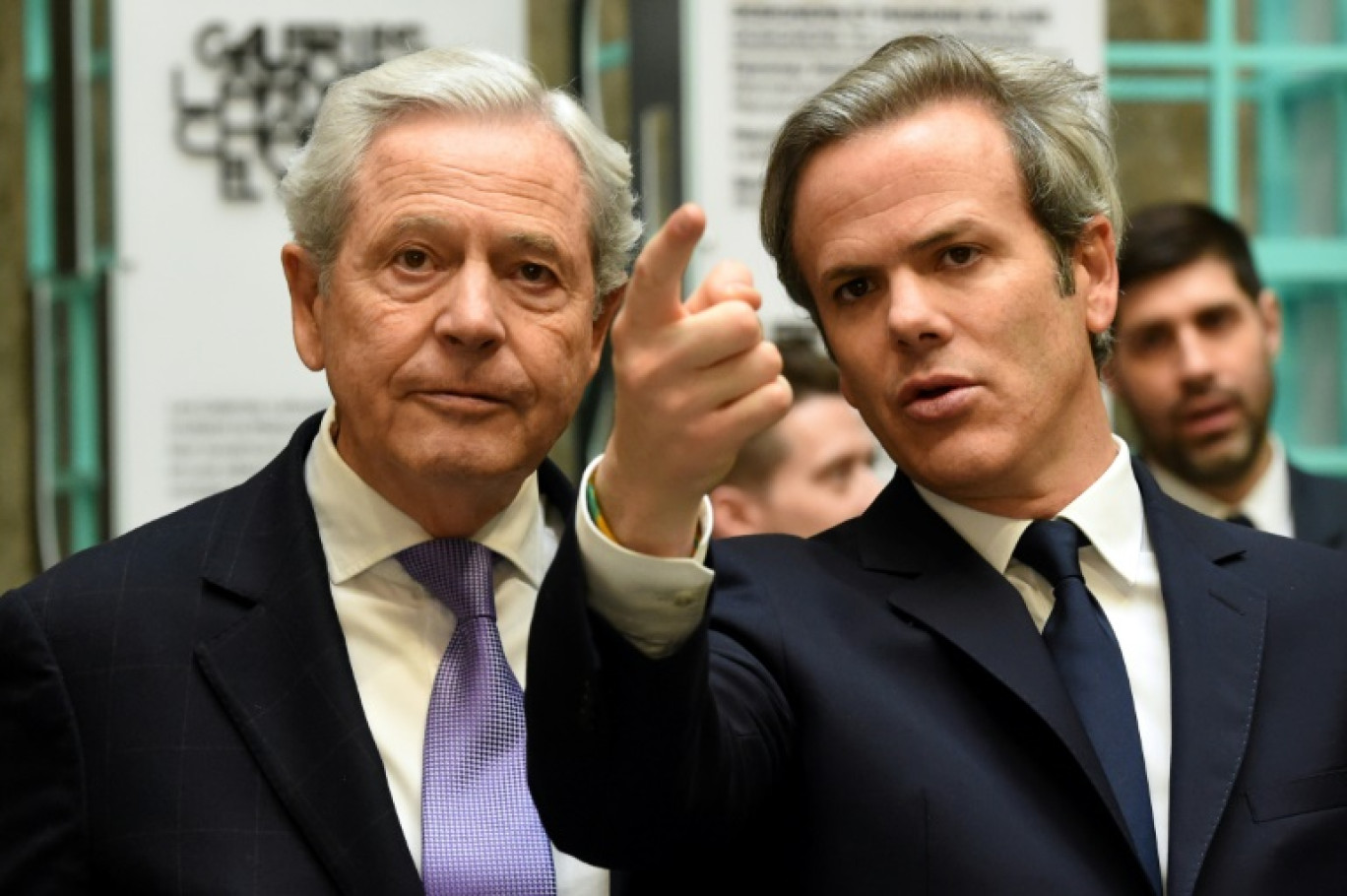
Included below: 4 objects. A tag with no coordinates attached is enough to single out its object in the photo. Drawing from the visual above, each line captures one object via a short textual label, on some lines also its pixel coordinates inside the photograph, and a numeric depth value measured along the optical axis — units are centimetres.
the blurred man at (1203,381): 470
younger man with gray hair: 199
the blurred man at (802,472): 443
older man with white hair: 237
